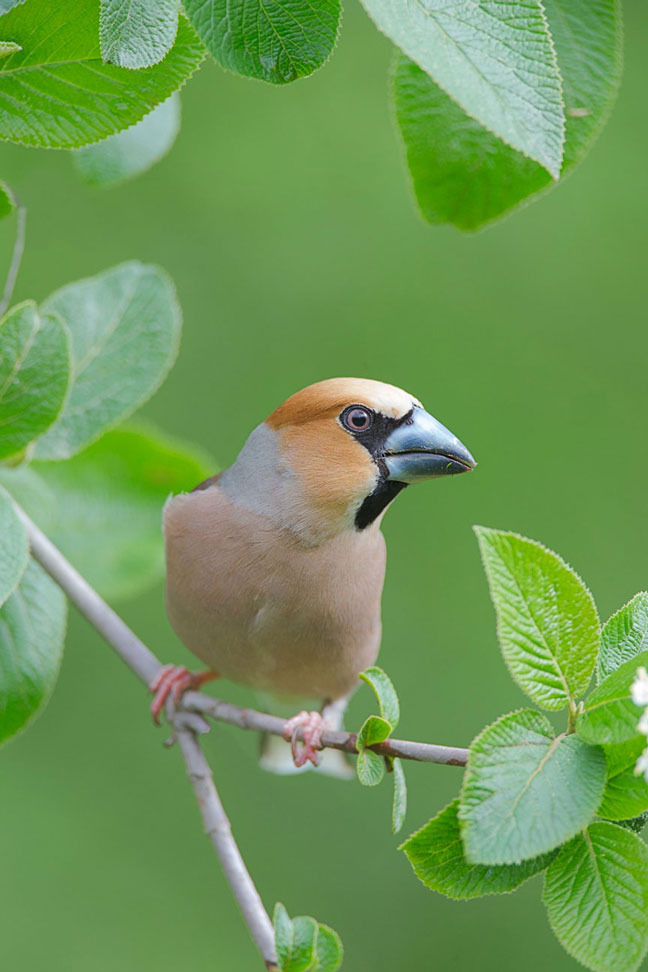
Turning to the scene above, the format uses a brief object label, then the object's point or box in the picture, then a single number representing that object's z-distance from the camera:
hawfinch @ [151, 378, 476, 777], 3.40
